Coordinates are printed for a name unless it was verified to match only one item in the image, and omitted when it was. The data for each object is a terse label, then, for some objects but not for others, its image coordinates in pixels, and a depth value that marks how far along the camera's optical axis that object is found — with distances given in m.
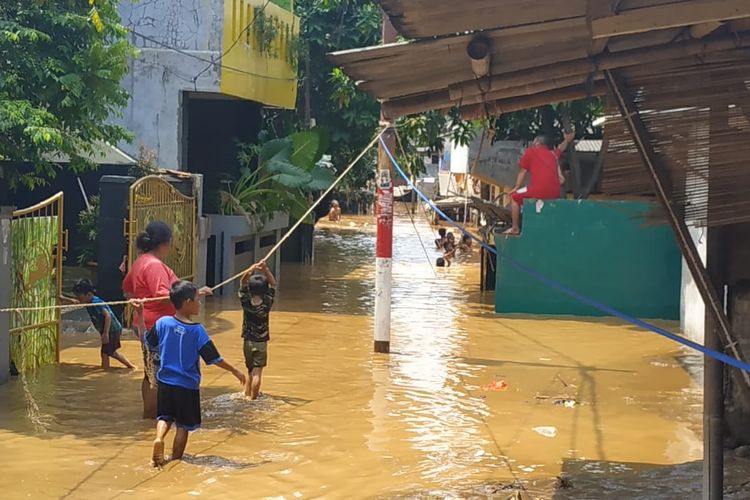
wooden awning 4.58
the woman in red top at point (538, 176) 15.86
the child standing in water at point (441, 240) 26.58
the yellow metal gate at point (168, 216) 12.75
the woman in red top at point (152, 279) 8.11
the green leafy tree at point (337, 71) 20.72
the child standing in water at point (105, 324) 10.36
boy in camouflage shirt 9.01
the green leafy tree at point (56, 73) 11.51
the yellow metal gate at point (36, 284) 9.85
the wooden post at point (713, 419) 5.24
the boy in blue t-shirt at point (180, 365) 7.11
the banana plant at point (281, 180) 17.84
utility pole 11.88
